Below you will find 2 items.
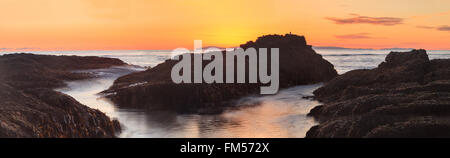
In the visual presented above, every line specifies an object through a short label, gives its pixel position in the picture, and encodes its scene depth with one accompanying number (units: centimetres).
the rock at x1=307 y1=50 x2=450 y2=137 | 1207
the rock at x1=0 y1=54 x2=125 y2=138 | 1149
